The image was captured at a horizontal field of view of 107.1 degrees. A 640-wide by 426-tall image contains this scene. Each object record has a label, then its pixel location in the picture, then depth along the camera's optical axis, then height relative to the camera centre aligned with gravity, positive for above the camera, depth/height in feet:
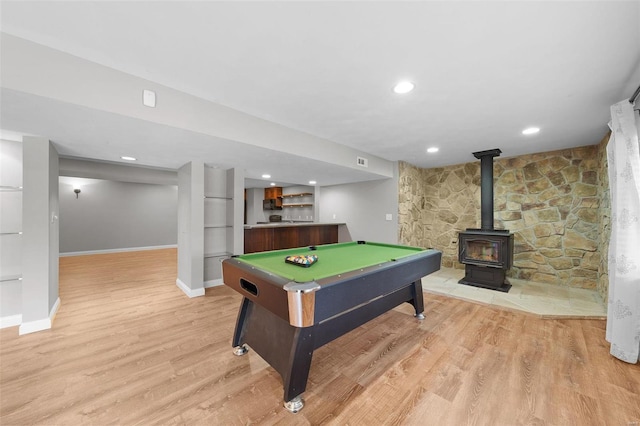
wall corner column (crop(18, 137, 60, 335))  7.90 -0.76
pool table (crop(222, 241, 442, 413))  4.76 -1.92
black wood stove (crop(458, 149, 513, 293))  12.30 -1.92
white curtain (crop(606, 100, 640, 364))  6.48 -0.74
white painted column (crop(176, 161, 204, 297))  11.53 -0.88
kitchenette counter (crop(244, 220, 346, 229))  15.75 -0.93
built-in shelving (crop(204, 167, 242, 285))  12.99 -0.43
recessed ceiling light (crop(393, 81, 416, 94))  6.34 +3.48
